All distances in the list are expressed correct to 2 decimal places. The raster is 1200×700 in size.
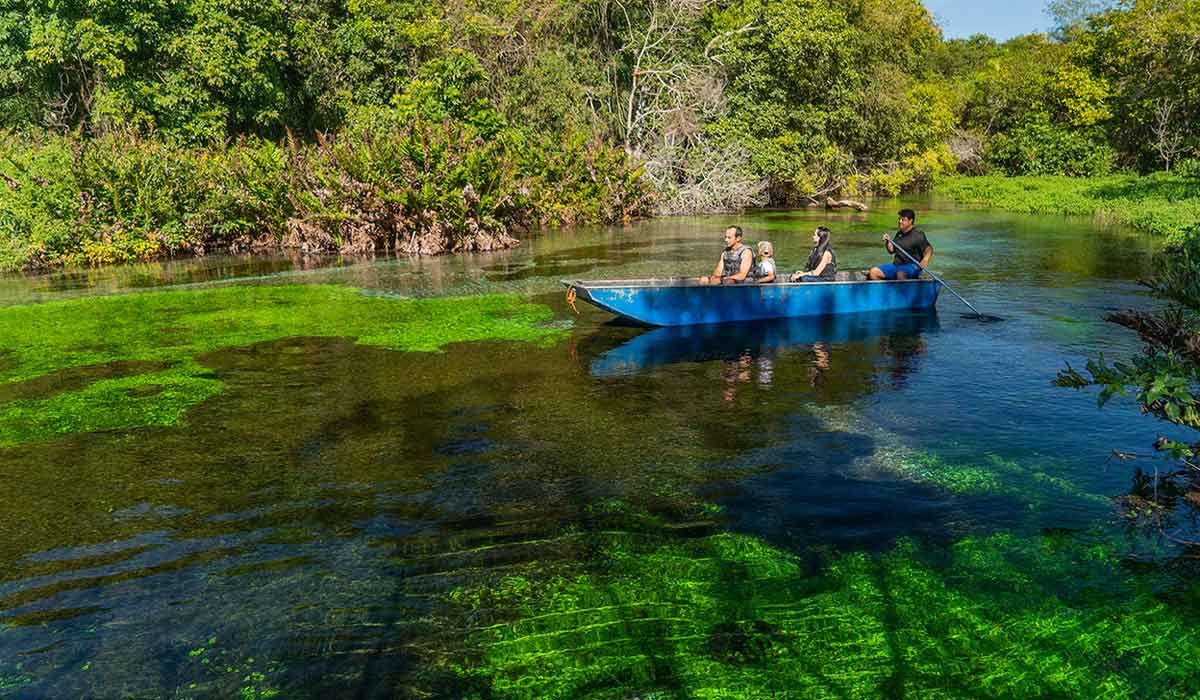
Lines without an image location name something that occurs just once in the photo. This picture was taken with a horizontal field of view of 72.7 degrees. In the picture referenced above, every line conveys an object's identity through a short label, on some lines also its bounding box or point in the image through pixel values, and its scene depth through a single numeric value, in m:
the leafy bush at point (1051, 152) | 47.78
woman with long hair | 13.73
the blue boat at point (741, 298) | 12.19
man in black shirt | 14.19
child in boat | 12.96
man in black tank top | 12.84
